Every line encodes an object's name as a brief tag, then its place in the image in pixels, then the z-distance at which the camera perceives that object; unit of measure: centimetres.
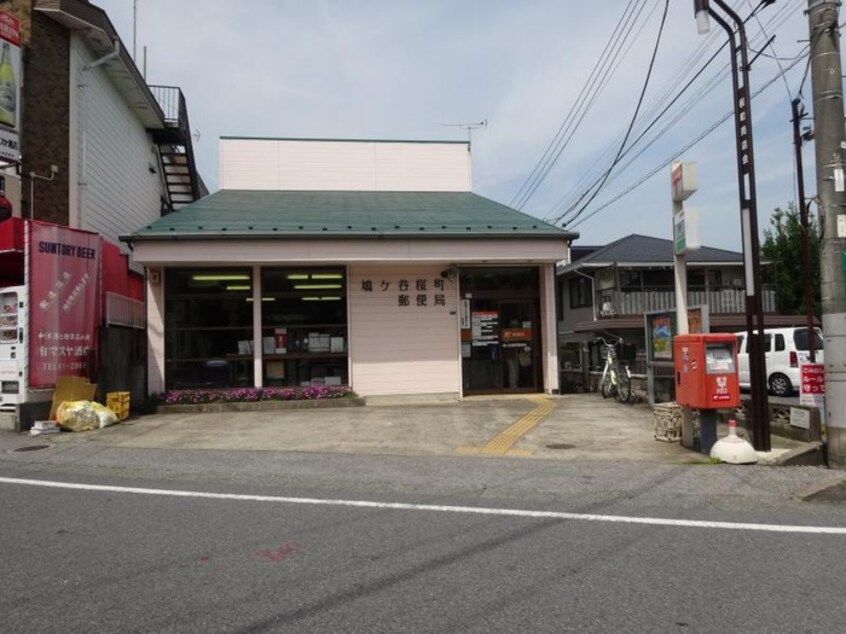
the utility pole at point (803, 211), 1473
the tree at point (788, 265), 2834
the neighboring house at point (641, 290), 2819
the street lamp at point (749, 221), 844
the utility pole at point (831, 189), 795
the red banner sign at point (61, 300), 1139
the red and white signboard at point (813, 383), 889
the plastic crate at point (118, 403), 1231
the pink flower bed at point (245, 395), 1398
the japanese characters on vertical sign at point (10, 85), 1312
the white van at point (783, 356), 1803
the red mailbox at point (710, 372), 855
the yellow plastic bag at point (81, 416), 1115
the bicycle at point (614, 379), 1447
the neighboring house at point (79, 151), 1325
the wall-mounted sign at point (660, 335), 1290
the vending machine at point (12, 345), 1126
